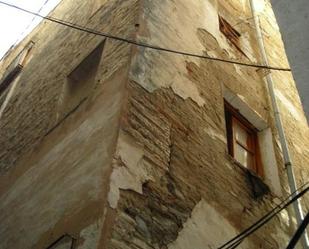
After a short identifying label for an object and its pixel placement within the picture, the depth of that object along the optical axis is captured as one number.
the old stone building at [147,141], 4.01
